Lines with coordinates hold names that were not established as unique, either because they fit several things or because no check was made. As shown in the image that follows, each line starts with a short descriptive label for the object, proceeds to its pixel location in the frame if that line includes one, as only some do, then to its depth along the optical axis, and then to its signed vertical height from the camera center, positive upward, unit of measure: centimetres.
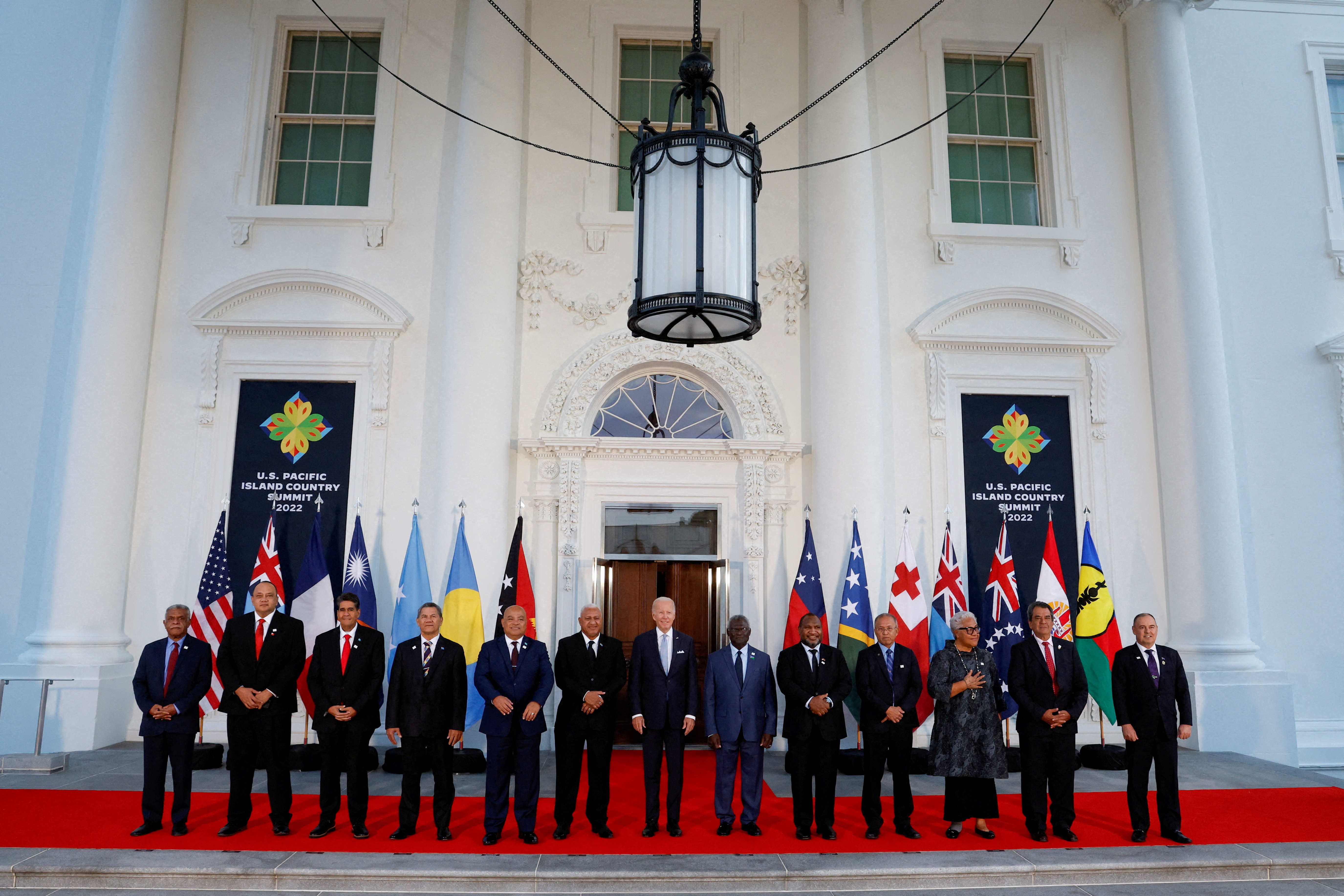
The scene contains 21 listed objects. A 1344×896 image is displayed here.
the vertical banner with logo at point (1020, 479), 906 +127
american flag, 770 -3
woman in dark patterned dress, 546 -73
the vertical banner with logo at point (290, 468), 869 +125
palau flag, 795 -5
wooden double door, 887 +7
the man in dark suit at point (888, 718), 562 -71
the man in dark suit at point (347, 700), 537 -59
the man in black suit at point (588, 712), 551 -66
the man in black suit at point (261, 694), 536 -56
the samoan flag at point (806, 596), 809 +8
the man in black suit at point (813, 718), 554 -68
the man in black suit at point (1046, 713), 554 -64
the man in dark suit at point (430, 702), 550 -61
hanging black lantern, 437 +179
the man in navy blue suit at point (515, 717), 537 -68
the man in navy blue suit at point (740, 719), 562 -71
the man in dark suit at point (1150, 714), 552 -64
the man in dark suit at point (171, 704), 534 -63
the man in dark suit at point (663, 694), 562 -56
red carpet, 523 -135
